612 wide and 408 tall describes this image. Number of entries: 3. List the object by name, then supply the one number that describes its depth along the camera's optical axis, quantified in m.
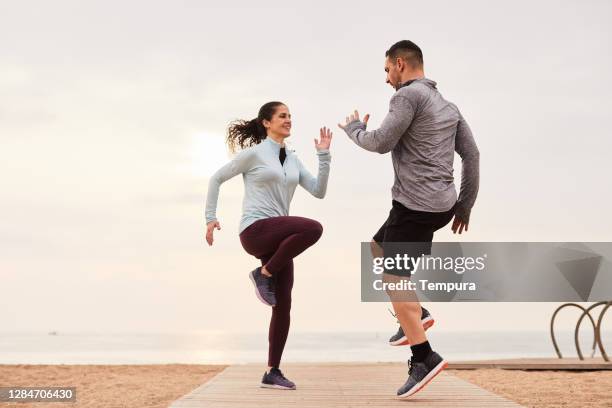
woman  4.94
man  4.30
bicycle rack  10.98
